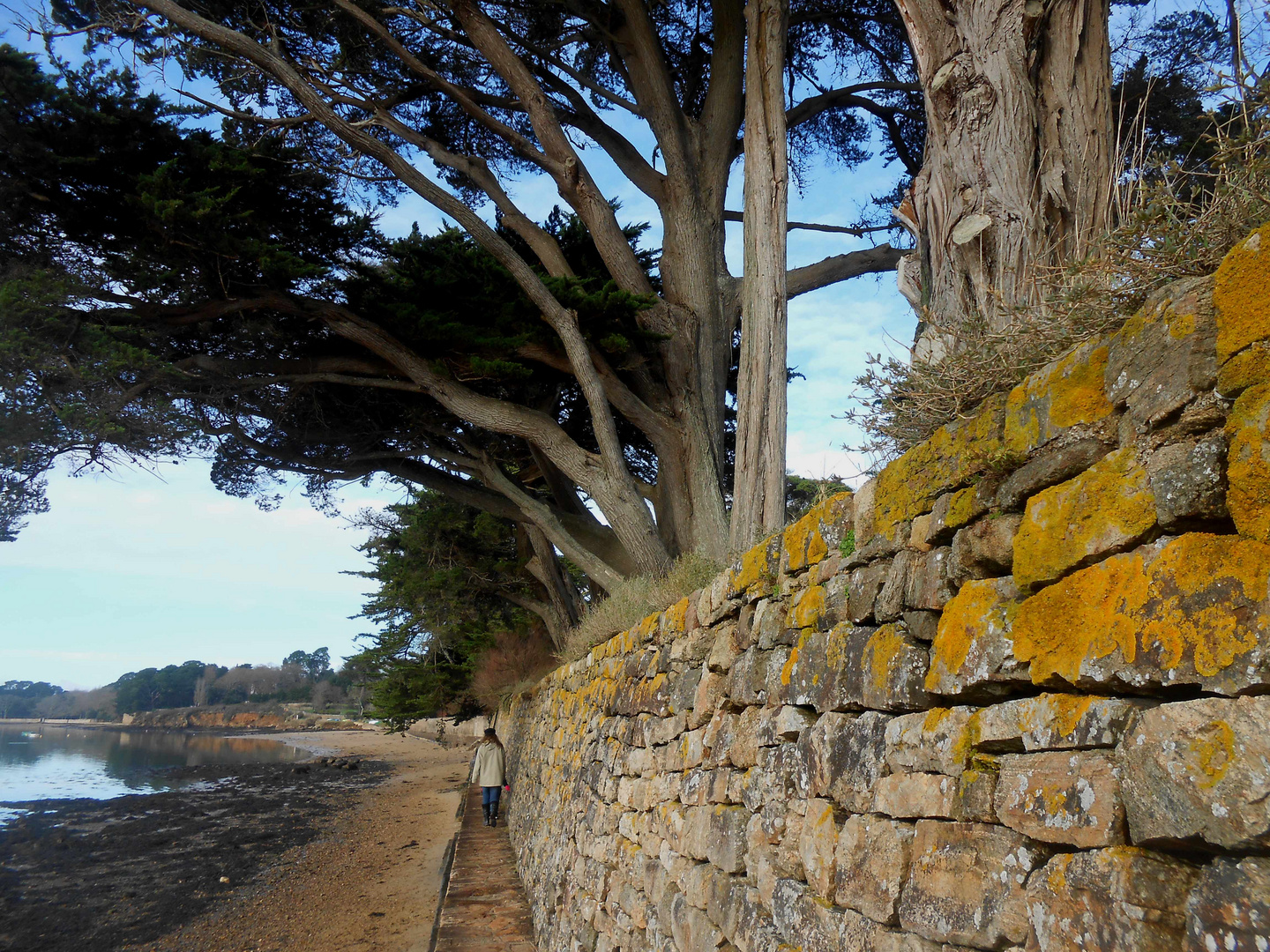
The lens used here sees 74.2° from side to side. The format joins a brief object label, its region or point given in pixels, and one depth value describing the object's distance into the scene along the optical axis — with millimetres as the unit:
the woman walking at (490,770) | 10055
